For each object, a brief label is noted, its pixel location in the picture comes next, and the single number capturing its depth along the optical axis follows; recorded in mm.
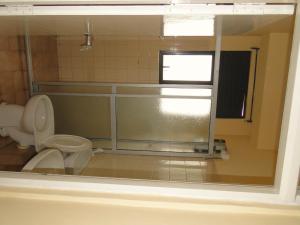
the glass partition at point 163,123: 2760
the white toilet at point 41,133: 2195
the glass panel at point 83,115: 2898
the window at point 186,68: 3826
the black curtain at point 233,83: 3717
